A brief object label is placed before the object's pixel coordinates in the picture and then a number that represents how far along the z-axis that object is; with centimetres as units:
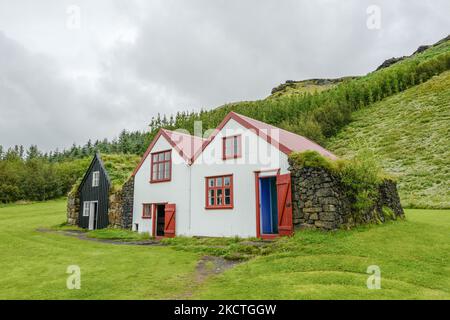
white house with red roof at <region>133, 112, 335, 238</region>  1460
